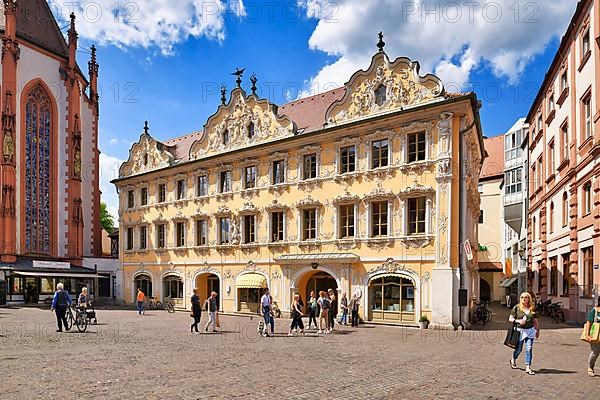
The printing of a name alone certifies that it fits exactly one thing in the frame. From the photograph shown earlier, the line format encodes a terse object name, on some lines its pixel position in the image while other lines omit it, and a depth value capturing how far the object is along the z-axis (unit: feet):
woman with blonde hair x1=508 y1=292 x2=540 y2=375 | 39.99
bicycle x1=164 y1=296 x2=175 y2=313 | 114.01
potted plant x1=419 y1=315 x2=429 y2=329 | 79.15
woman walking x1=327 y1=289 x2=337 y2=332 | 73.27
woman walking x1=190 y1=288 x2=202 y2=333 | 69.15
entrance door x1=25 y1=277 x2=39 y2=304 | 143.54
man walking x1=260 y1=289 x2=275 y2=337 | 65.16
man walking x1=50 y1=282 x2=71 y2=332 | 68.27
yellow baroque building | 80.74
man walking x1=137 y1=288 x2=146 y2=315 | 102.47
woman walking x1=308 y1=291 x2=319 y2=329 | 76.84
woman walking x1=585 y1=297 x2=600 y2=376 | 39.04
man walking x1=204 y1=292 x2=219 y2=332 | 70.44
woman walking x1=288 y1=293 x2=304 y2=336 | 66.95
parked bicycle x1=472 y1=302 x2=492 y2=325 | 88.43
